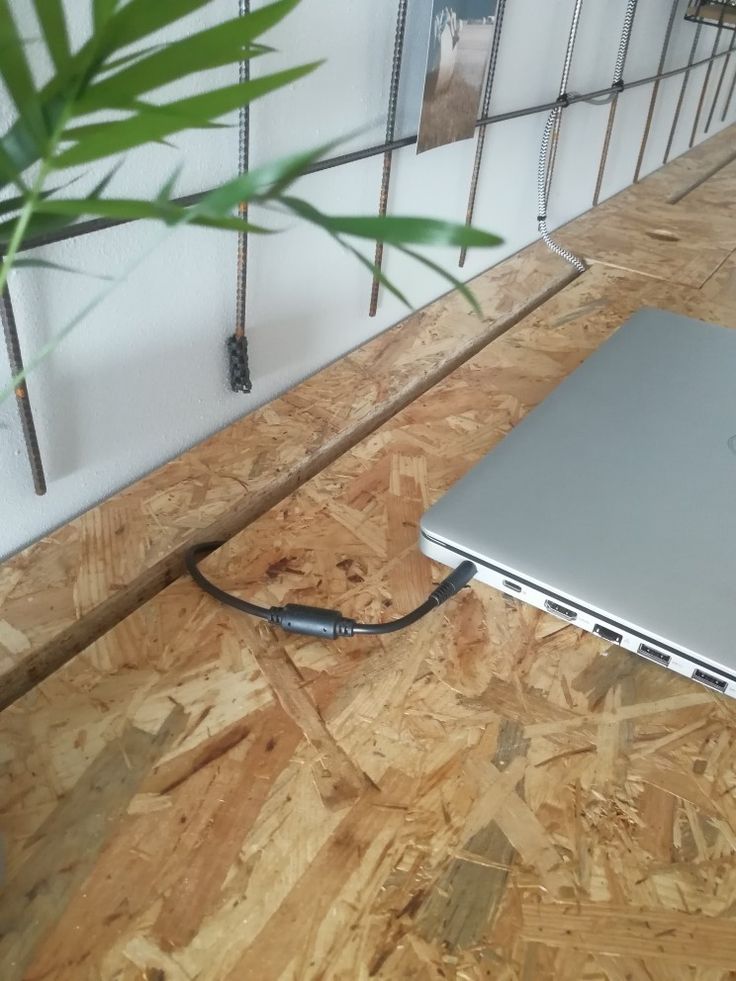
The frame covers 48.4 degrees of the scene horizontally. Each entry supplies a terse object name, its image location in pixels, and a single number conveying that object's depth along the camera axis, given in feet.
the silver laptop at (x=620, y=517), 1.83
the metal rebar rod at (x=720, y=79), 6.38
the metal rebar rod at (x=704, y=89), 6.00
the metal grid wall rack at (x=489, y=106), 1.85
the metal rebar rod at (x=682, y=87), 5.65
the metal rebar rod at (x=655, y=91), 5.03
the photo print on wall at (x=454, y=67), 2.74
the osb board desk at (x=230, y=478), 1.92
